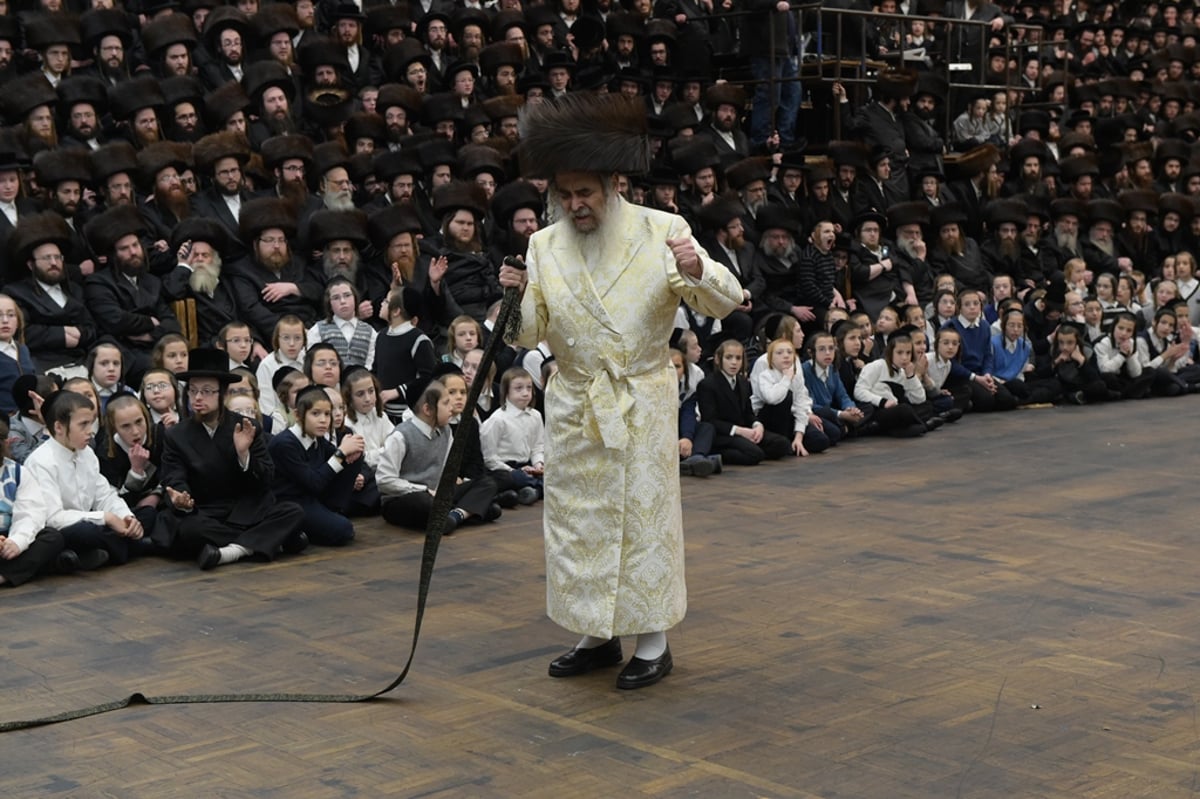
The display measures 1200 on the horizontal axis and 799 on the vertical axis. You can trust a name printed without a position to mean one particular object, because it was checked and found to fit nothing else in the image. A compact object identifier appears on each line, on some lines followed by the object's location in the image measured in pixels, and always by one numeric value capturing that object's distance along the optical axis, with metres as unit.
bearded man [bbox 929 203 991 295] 14.83
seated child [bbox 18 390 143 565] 7.37
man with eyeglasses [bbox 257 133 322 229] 11.77
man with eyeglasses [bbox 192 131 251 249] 11.40
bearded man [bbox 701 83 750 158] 14.95
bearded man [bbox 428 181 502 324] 11.41
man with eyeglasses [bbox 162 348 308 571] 7.65
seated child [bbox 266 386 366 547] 7.91
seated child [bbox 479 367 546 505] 9.15
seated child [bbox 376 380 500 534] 8.28
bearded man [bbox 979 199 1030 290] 15.34
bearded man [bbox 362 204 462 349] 10.95
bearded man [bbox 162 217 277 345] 10.65
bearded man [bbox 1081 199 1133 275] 15.98
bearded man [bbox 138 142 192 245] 11.09
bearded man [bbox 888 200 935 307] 14.26
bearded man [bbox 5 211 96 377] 9.81
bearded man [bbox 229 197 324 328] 10.84
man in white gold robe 5.36
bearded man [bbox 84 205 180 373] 10.15
